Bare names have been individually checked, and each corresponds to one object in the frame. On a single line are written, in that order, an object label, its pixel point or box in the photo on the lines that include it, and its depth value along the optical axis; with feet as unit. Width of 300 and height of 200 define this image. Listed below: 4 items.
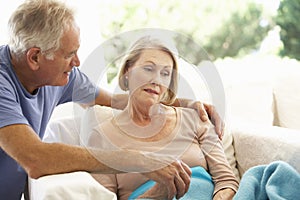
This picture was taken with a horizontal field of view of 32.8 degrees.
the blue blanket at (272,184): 4.84
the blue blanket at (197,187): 5.30
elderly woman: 4.90
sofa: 4.33
